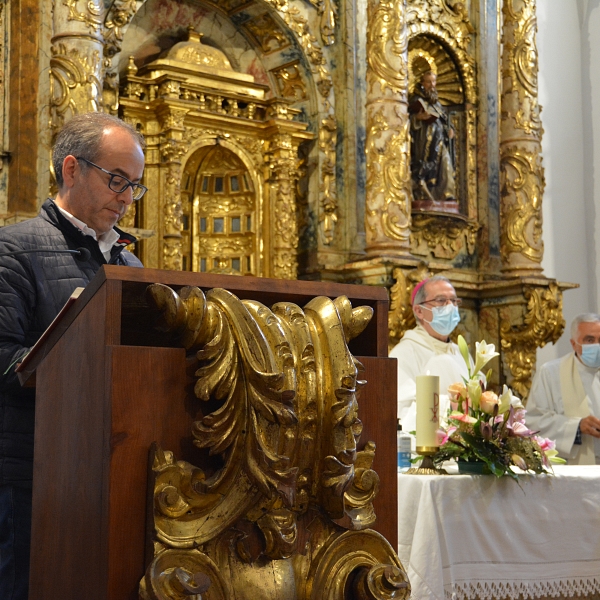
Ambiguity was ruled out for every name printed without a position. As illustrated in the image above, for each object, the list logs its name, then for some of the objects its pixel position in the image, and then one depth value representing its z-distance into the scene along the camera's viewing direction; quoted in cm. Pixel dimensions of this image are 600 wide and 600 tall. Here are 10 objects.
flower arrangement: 360
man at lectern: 194
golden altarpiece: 683
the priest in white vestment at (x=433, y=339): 557
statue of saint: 827
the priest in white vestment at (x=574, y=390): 570
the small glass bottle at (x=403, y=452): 385
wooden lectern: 127
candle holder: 363
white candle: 367
